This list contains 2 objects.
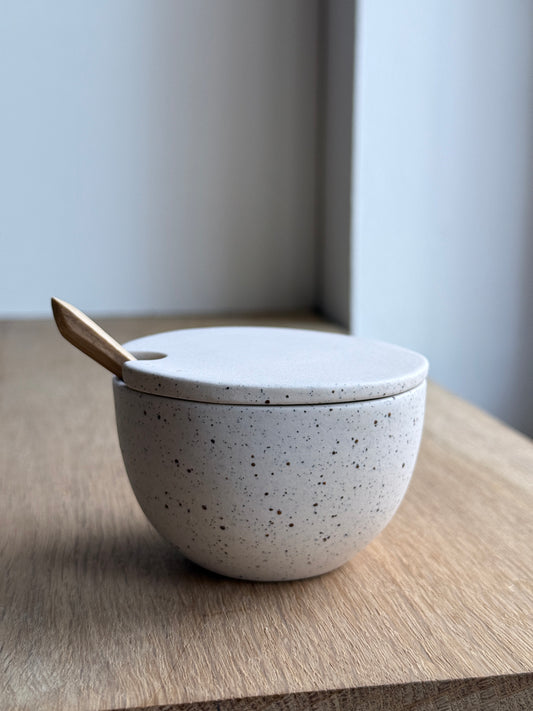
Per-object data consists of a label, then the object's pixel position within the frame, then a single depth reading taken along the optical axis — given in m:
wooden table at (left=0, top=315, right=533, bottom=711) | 0.41
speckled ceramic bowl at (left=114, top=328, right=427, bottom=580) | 0.44
